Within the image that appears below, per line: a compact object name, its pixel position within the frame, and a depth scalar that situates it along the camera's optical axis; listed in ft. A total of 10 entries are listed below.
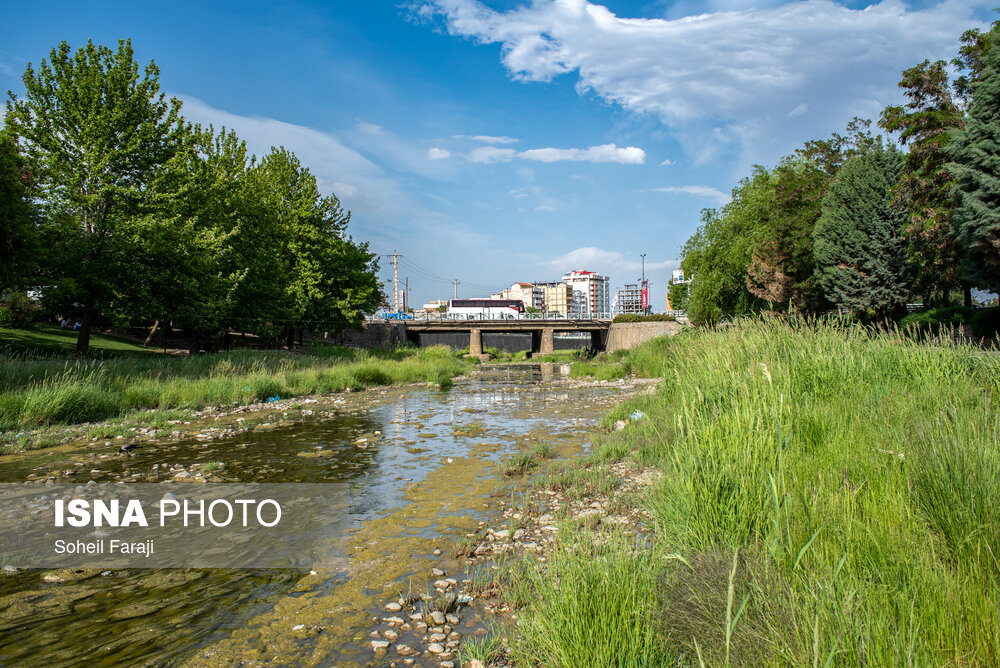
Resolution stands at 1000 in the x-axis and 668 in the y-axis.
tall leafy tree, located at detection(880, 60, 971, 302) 67.41
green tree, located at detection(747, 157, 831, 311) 111.04
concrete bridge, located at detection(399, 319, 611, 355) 212.23
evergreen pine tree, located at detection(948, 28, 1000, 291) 56.13
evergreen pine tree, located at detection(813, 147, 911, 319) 89.51
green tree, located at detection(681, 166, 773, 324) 139.54
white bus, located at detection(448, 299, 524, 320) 327.59
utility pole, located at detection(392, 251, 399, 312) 355.93
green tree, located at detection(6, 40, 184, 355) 66.13
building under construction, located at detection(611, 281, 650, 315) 349.18
